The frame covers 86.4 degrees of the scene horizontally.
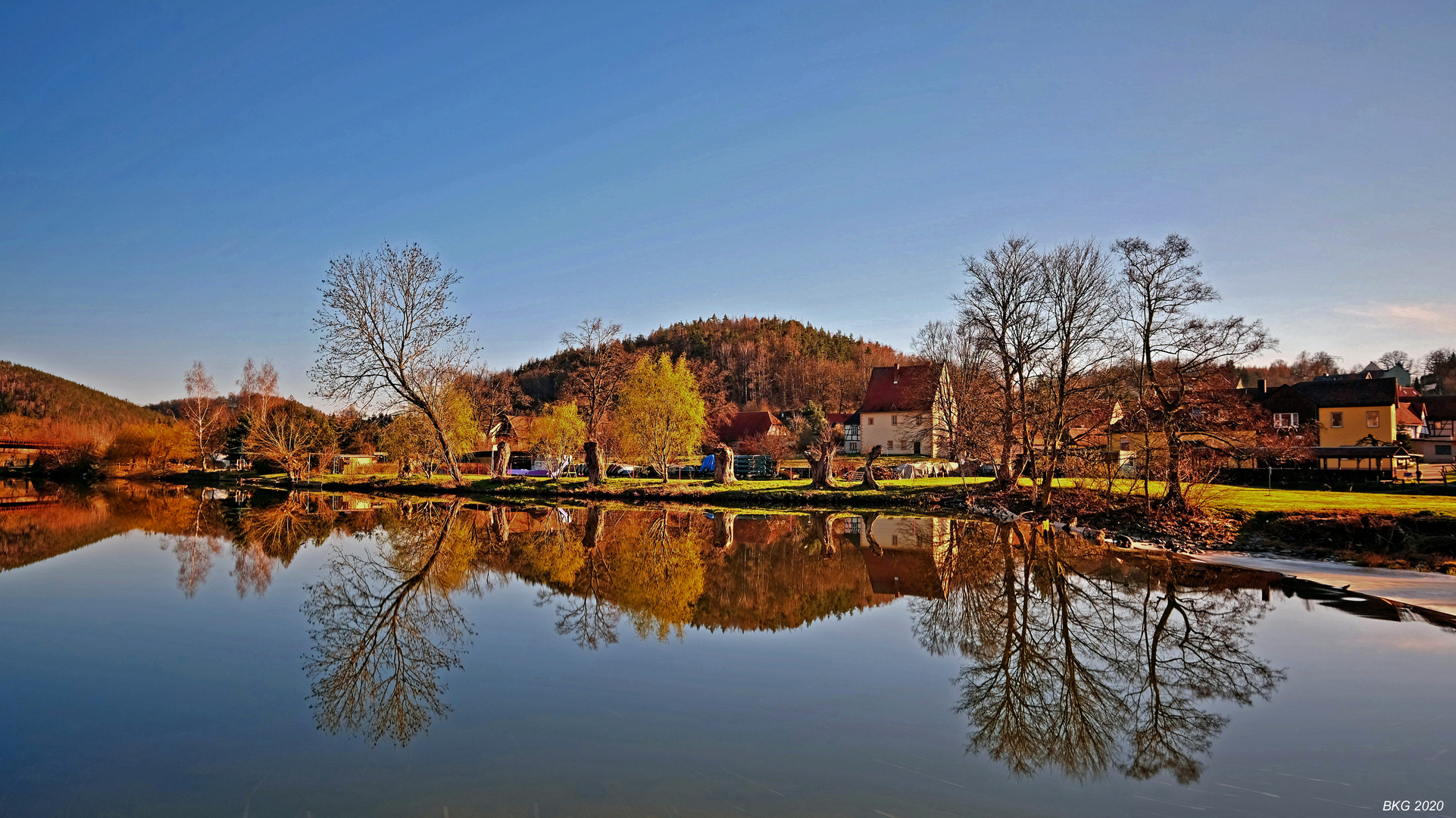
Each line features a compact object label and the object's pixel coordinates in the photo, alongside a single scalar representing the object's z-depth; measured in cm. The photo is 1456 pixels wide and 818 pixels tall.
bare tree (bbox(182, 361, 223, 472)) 5691
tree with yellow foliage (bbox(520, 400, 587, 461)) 4328
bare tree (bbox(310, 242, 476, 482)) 3572
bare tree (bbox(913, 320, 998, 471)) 3459
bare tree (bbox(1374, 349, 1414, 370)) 8031
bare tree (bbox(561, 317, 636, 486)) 3600
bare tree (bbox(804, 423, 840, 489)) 3297
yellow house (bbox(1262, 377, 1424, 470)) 4459
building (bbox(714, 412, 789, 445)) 6694
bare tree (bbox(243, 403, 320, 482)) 4522
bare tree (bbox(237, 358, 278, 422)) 6285
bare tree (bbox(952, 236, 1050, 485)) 2998
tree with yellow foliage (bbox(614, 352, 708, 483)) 3653
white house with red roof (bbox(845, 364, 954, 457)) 5444
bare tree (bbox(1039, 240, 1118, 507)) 2722
